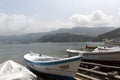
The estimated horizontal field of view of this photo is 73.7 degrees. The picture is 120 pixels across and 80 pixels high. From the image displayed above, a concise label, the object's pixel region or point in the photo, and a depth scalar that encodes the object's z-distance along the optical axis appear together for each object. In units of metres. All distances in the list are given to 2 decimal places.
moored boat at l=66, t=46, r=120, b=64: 9.04
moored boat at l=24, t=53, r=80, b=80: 5.73
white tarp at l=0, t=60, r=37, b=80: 4.60
